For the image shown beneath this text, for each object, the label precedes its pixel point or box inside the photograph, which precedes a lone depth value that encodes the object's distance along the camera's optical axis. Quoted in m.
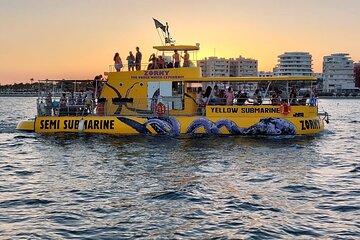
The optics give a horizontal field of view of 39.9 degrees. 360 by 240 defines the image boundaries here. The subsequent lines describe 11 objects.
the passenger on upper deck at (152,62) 28.58
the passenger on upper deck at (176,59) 28.45
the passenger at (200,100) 27.14
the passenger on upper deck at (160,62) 28.48
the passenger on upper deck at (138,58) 28.95
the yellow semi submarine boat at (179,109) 25.97
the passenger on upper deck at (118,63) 29.02
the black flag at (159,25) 29.38
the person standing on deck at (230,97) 26.58
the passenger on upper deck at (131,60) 29.09
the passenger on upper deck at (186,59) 28.48
